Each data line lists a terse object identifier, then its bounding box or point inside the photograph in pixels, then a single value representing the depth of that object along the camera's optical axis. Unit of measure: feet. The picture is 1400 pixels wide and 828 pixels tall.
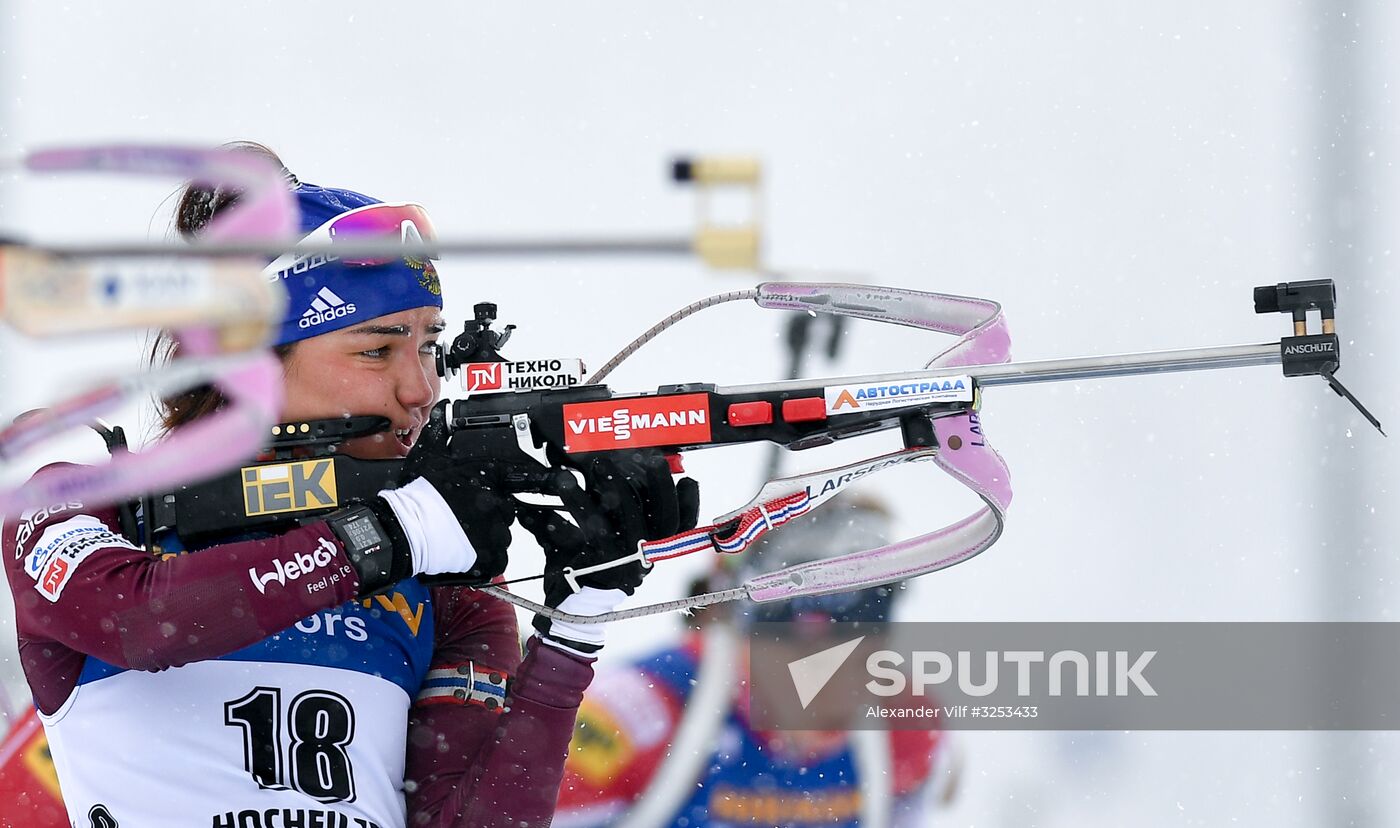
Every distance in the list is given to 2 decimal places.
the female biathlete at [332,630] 42.12
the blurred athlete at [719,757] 44.82
